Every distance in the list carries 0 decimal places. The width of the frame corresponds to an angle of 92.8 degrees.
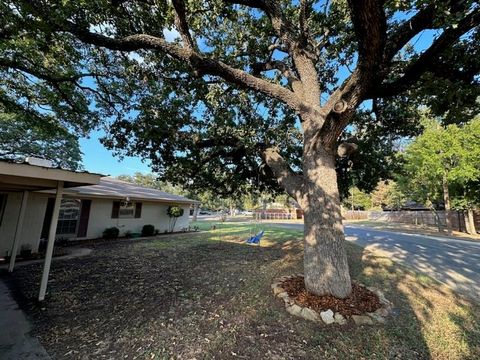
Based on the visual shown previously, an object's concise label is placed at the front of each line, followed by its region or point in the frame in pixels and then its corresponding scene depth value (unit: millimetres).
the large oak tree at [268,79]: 3838
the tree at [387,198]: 27564
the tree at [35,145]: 17625
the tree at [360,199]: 37691
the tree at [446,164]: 15602
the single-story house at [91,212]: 8352
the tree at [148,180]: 69500
